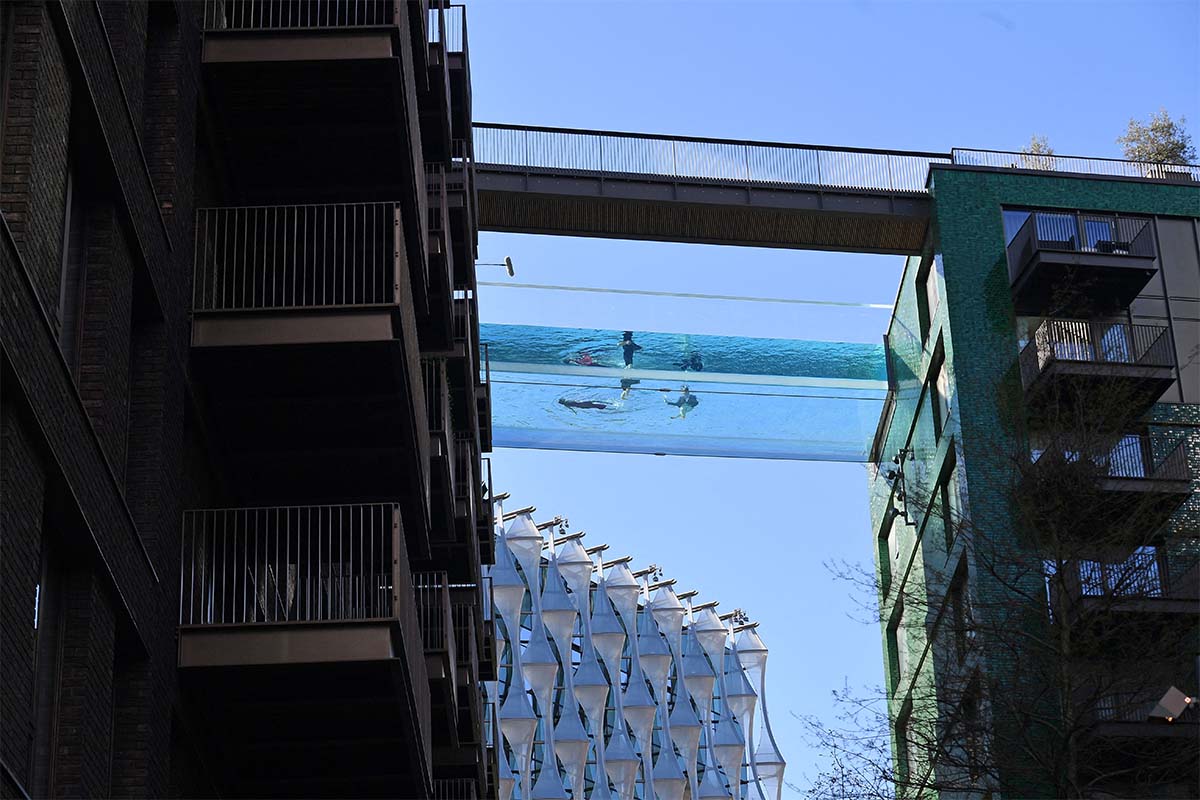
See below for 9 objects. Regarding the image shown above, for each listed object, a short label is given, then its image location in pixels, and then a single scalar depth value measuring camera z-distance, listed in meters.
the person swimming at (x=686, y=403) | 47.22
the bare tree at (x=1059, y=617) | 35.25
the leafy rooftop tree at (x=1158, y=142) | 54.41
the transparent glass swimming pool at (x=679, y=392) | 46.97
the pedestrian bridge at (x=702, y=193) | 41.97
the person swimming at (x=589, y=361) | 46.97
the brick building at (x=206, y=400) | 12.32
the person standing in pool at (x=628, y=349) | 47.06
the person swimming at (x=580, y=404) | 47.06
